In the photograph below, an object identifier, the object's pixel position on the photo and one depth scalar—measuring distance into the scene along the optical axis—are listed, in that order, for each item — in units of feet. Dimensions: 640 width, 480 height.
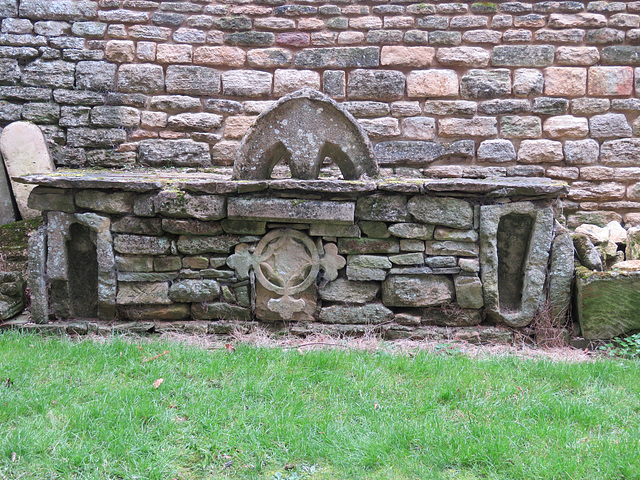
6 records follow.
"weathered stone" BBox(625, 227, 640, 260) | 12.09
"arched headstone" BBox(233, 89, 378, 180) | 10.71
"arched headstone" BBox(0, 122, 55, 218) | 14.53
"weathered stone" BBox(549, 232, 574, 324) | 10.11
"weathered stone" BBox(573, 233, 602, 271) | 10.24
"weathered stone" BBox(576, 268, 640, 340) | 9.65
